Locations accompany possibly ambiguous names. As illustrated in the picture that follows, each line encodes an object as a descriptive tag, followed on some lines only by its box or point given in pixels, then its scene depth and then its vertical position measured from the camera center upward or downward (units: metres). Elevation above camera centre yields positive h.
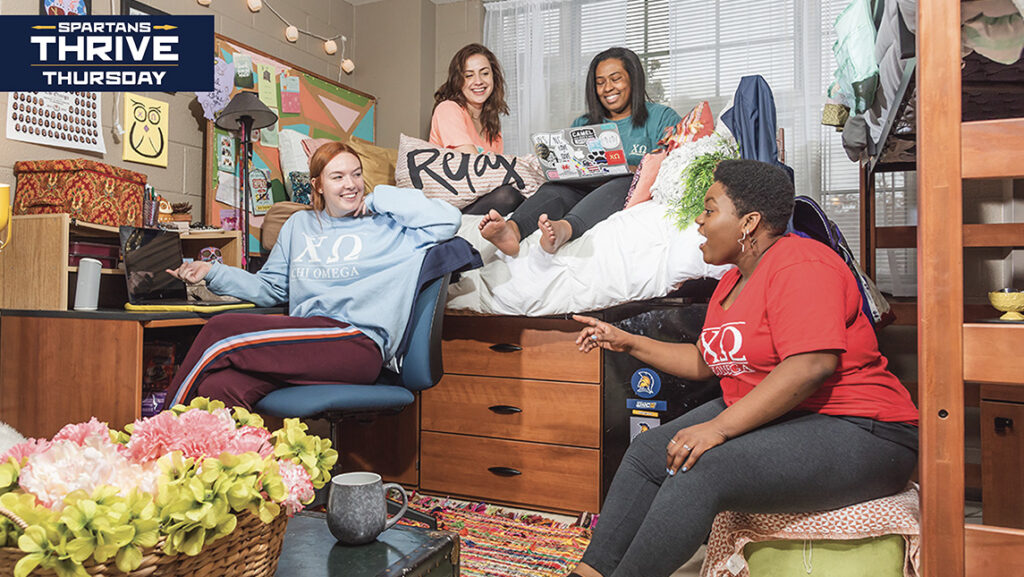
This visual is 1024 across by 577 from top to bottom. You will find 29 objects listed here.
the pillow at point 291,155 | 3.07 +0.64
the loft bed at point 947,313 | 1.12 -0.02
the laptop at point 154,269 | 2.05 +0.08
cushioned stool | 1.24 -0.46
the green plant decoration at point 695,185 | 2.05 +0.34
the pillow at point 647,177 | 2.33 +0.41
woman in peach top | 3.02 +0.90
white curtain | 3.21 +1.25
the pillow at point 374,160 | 2.97 +0.61
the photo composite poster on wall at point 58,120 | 2.22 +0.60
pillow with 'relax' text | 2.62 +0.47
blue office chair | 1.79 -0.26
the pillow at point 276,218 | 2.71 +0.31
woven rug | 1.82 -0.72
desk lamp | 2.67 +0.72
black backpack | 1.85 +0.18
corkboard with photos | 2.91 +0.86
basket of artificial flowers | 0.67 -0.22
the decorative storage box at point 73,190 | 2.08 +0.33
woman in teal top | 2.24 +0.42
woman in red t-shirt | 1.22 -0.22
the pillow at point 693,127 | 2.24 +0.57
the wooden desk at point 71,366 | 1.81 -0.20
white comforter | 2.12 +0.09
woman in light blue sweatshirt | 1.80 +0.02
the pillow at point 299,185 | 3.03 +0.49
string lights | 3.10 +1.31
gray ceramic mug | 1.02 -0.32
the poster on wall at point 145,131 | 2.57 +0.64
